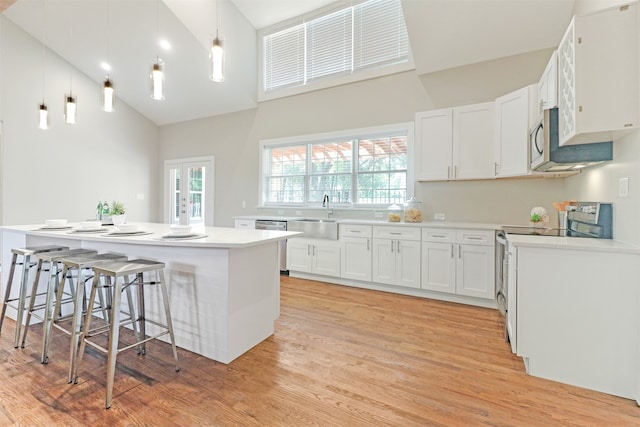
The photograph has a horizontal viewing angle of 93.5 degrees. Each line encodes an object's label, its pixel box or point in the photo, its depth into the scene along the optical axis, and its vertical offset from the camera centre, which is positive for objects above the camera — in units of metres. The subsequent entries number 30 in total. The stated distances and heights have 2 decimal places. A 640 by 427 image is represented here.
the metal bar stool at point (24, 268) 2.35 -0.48
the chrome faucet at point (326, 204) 4.81 +0.11
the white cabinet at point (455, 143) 3.51 +0.84
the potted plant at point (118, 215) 3.10 -0.05
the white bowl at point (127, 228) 2.51 -0.16
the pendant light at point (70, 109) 3.12 +1.04
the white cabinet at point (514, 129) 3.05 +0.89
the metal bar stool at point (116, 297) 1.71 -0.55
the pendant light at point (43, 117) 3.36 +1.04
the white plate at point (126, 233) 2.41 -0.19
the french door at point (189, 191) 6.35 +0.43
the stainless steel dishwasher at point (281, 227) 4.61 -0.26
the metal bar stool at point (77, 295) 1.88 -0.58
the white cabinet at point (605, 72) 1.75 +0.84
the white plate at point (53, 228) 2.80 -0.17
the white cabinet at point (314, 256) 4.20 -0.65
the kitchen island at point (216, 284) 2.09 -0.54
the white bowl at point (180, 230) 2.21 -0.15
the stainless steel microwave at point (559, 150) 2.15 +0.46
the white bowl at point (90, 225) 2.76 -0.14
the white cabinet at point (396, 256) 3.63 -0.55
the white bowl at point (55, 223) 2.85 -0.14
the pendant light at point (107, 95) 2.72 +1.05
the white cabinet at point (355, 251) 3.94 -0.54
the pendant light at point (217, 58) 2.30 +1.17
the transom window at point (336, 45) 4.44 +2.73
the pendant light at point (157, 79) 2.51 +1.10
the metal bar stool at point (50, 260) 2.14 -0.39
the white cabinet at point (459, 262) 3.26 -0.56
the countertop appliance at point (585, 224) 2.12 -0.09
